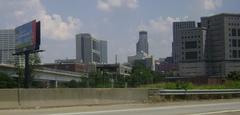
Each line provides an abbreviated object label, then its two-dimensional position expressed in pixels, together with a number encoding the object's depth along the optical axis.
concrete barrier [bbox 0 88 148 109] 20.50
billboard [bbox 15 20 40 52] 44.69
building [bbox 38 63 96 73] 190.50
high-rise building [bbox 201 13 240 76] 174.00
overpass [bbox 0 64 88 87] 106.69
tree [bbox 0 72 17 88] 74.75
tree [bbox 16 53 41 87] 75.19
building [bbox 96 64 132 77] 194.34
